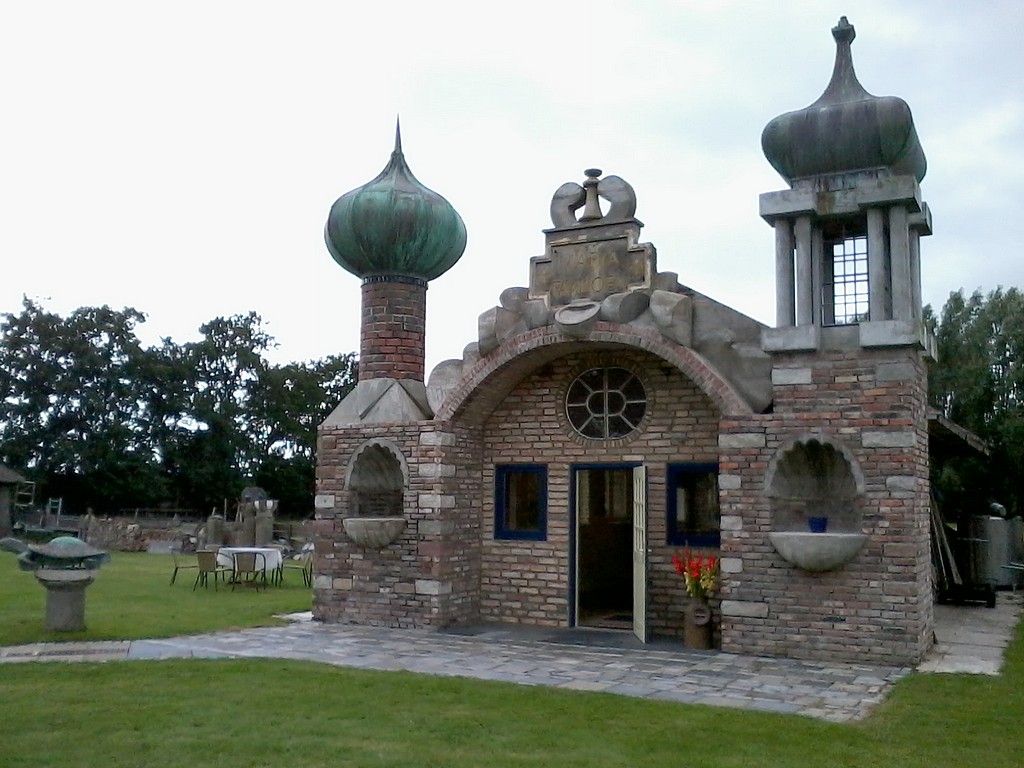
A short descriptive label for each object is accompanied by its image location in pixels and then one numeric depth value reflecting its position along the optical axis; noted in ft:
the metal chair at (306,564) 56.80
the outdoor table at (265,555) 53.50
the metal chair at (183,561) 70.69
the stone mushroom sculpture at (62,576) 34.99
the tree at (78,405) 120.88
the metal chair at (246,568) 51.93
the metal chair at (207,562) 51.19
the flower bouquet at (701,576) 33.22
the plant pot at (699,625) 33.27
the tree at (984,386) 74.08
